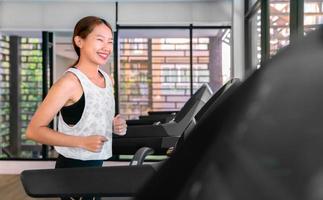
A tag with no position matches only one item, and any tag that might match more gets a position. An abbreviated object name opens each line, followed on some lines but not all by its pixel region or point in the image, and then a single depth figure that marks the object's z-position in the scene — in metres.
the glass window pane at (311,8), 2.75
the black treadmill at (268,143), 0.24
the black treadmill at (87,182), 0.76
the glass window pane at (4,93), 6.31
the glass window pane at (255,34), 5.29
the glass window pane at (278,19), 3.59
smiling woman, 1.07
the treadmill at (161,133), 2.38
